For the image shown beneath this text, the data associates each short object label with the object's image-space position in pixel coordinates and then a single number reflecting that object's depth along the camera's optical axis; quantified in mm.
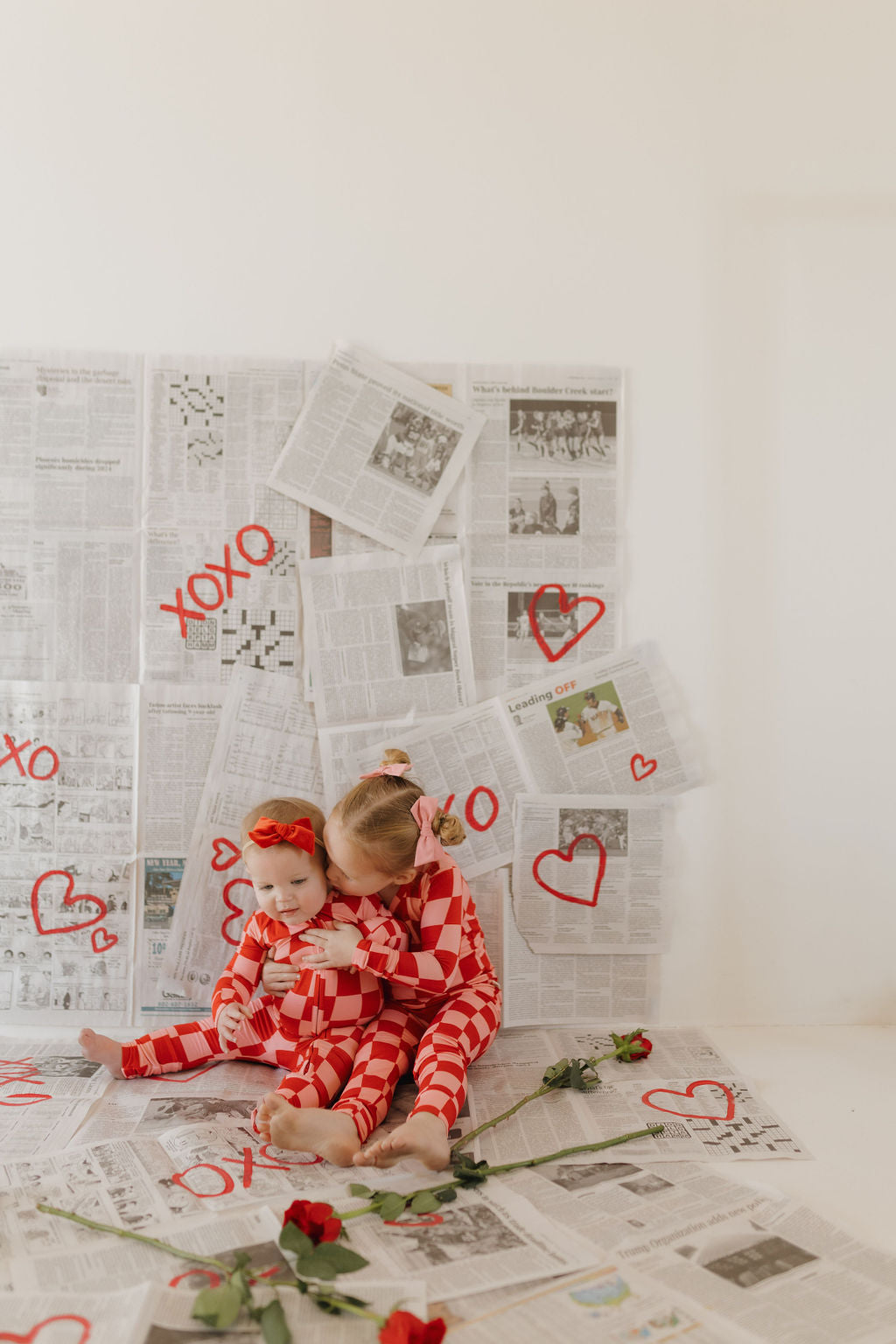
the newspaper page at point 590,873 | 1685
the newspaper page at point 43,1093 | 1281
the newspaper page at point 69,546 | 1669
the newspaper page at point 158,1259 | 981
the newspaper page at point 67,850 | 1673
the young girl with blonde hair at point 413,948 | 1380
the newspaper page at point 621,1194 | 1098
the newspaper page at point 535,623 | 1690
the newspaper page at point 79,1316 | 899
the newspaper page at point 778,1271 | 935
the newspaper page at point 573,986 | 1677
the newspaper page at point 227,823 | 1668
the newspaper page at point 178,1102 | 1320
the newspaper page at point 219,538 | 1666
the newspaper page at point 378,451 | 1661
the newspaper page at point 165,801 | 1669
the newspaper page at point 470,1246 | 997
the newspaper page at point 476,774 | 1682
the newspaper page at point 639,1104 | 1285
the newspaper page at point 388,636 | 1676
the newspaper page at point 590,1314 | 915
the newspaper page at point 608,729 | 1688
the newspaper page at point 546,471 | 1676
